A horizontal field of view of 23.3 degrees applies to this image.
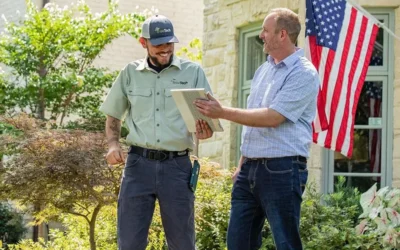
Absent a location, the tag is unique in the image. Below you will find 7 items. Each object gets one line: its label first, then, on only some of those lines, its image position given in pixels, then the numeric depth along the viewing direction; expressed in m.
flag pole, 8.48
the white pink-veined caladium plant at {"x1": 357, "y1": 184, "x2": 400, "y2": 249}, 8.06
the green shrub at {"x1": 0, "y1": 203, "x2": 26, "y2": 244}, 16.11
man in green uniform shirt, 6.00
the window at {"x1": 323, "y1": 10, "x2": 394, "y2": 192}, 10.08
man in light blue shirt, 5.56
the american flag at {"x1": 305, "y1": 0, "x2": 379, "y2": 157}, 8.78
